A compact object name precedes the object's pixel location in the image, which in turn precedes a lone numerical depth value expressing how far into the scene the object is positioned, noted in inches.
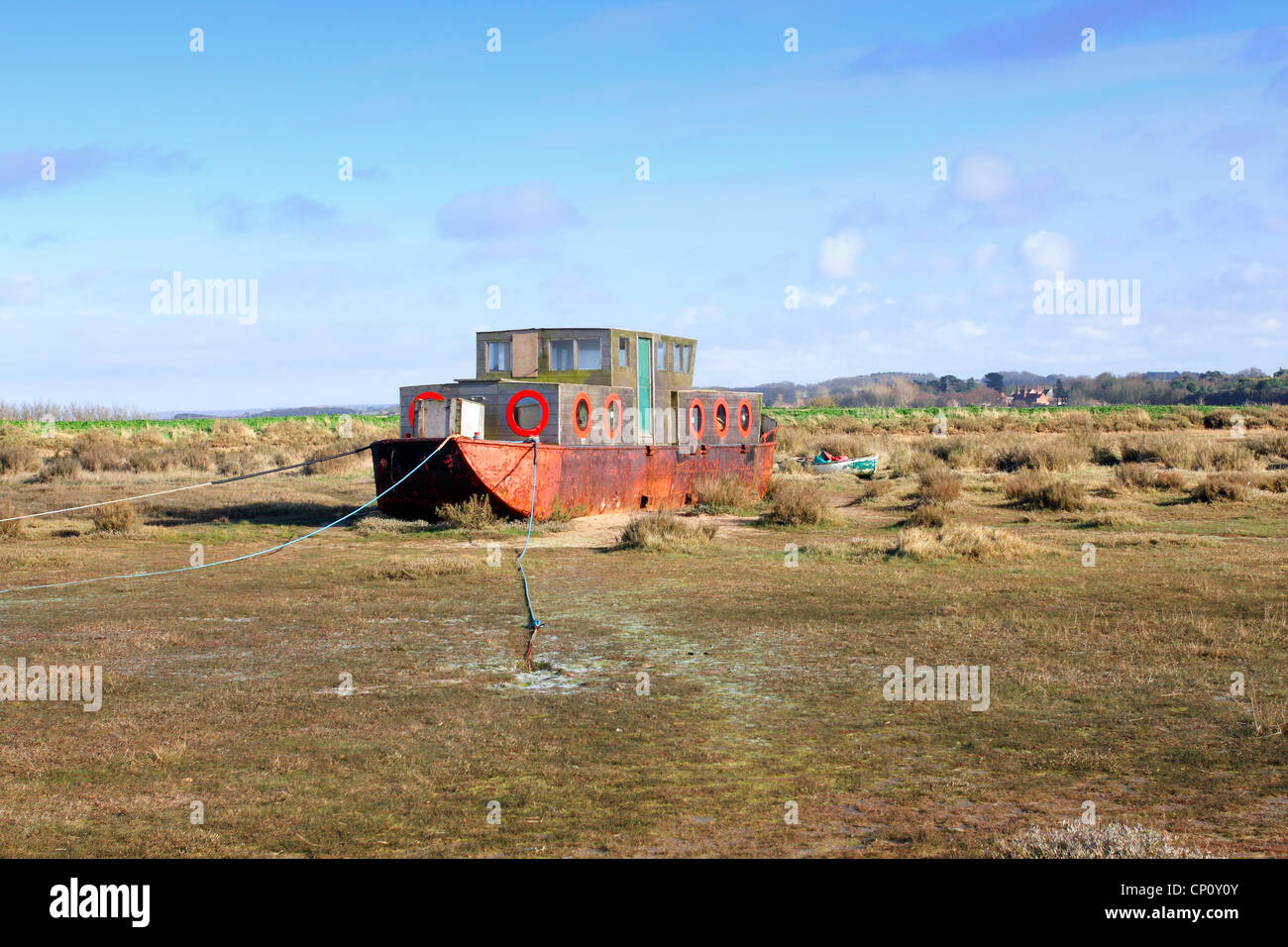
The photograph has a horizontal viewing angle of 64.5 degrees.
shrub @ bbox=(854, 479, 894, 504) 936.9
